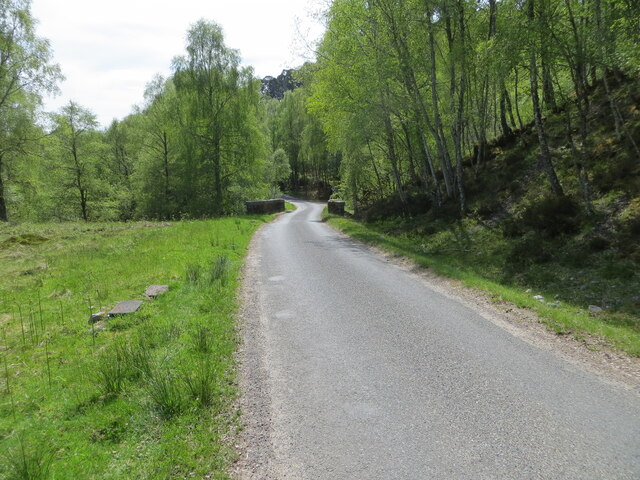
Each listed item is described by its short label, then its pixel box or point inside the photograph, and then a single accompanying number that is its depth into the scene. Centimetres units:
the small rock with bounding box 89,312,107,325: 698
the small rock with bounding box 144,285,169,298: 840
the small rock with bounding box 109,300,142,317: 717
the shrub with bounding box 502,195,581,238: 1103
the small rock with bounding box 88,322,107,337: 639
